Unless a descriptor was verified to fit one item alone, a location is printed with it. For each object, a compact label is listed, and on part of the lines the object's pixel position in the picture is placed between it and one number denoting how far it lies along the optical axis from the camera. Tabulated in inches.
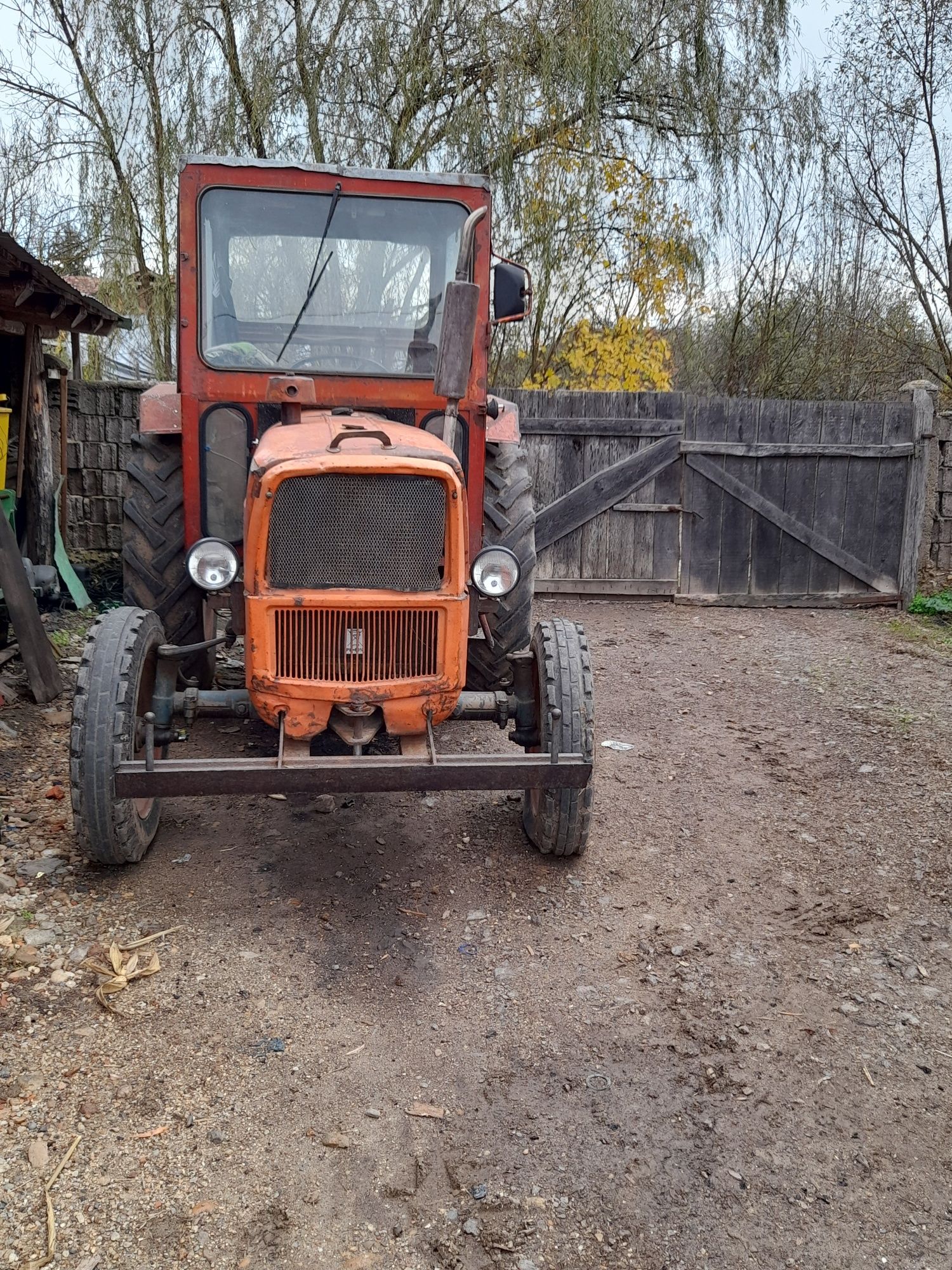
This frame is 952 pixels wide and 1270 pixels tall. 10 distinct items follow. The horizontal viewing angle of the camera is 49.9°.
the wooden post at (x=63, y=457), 335.6
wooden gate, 354.3
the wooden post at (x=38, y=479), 308.5
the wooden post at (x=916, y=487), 354.0
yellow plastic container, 260.8
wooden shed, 298.0
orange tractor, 135.6
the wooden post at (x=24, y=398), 304.0
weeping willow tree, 419.5
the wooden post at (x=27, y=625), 226.7
